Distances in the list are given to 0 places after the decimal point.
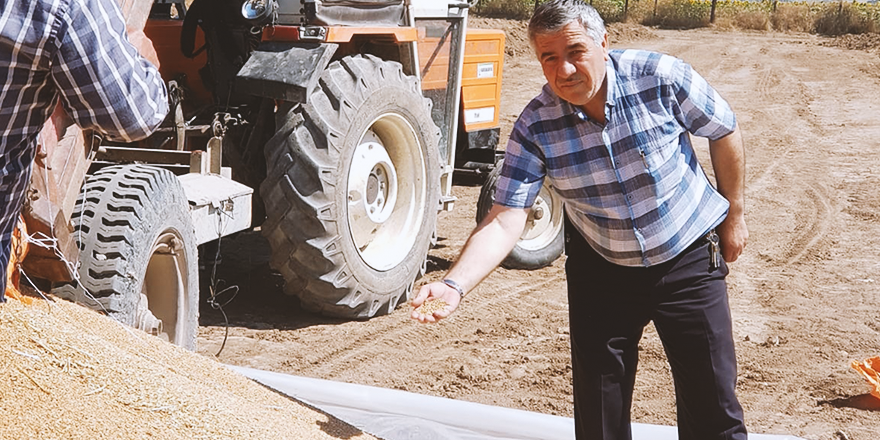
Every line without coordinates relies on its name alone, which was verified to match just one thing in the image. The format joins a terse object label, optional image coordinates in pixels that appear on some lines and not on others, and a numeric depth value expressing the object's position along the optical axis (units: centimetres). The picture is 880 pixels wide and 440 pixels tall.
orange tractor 423
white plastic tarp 419
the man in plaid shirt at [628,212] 323
